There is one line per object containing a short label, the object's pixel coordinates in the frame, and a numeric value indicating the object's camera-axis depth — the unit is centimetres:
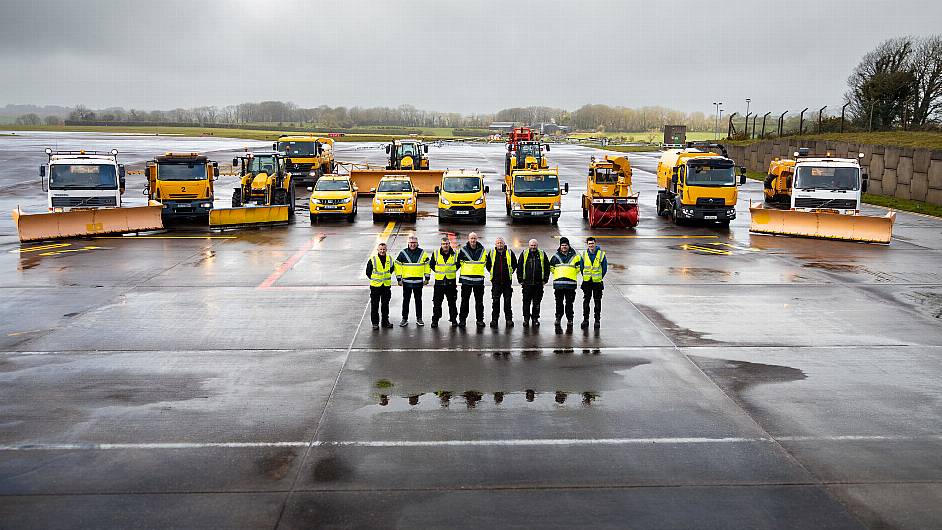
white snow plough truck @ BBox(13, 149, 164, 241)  2653
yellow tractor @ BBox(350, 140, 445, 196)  4422
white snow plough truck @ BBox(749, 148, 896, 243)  2644
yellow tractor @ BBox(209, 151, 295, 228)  2989
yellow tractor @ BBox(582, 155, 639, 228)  2977
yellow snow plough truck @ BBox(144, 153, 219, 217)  2988
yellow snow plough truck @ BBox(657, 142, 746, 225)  2973
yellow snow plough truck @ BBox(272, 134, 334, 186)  4950
